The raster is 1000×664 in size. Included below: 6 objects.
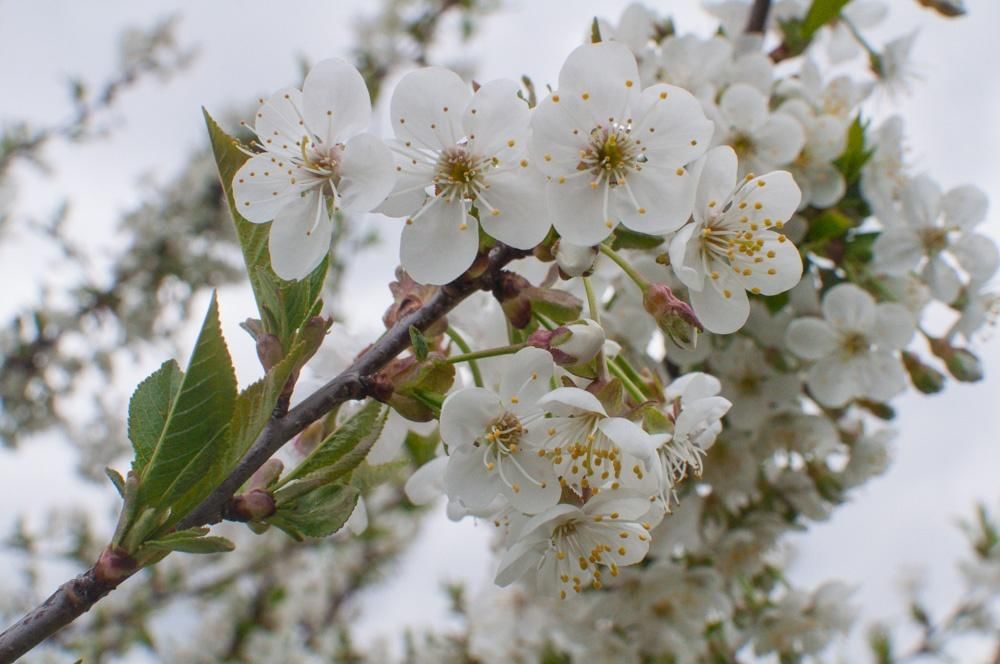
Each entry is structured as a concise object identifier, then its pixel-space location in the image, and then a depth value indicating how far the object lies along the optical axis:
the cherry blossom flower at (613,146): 0.36
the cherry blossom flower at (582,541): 0.37
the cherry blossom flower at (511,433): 0.37
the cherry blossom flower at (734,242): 0.37
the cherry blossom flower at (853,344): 0.46
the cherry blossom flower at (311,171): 0.37
